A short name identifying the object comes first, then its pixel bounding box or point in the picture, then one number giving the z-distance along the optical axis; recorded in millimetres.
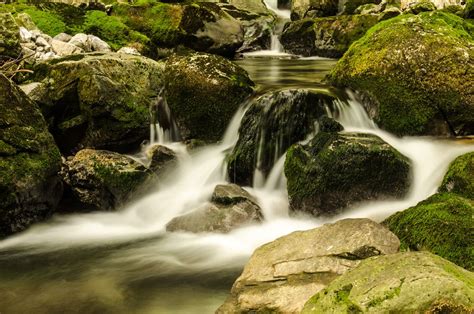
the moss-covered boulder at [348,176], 7008
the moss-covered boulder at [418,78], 8469
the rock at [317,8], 24578
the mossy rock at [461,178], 5961
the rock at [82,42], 11686
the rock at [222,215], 7008
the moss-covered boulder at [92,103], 8938
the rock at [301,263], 4203
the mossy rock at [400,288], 3117
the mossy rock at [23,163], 7086
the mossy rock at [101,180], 8117
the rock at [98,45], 12125
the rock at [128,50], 12942
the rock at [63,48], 10988
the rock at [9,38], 9492
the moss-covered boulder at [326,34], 18469
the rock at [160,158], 8734
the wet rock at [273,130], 8367
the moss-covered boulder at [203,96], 9508
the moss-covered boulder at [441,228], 4582
